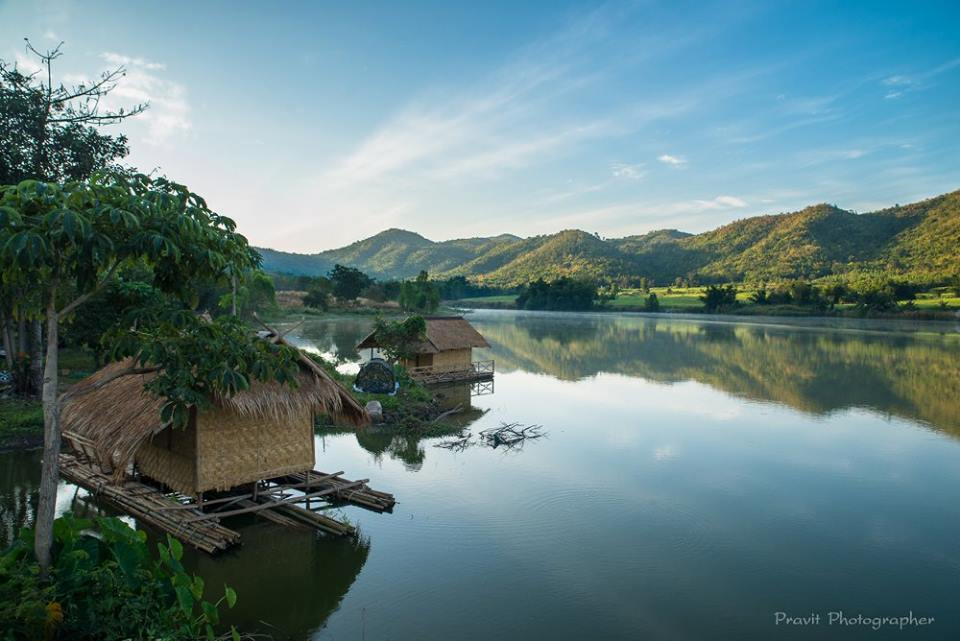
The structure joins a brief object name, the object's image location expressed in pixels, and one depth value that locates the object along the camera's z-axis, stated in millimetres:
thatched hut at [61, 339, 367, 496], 7652
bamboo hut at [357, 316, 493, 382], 21391
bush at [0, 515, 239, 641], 3779
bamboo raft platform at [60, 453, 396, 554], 7453
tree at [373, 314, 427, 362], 20703
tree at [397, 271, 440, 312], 63562
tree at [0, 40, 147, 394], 13125
